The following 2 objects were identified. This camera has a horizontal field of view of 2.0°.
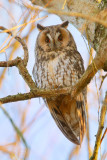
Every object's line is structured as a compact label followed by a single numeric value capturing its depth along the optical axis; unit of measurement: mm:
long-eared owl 8560
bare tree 8262
